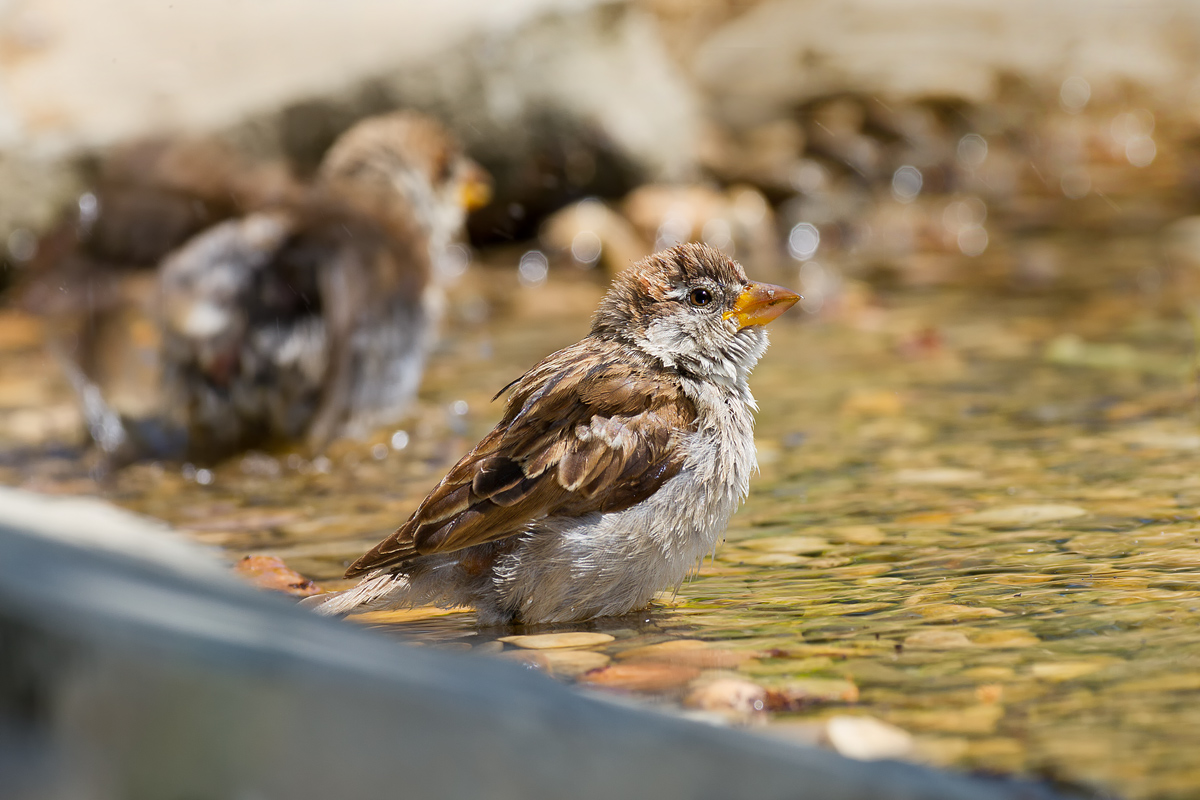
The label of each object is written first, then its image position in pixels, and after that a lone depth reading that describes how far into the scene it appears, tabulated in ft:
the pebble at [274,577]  24.32
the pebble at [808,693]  17.22
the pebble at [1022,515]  25.77
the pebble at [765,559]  24.84
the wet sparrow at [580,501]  21.30
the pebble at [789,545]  25.46
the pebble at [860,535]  25.64
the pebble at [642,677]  18.45
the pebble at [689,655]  19.27
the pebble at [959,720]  15.88
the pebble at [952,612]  20.25
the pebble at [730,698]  17.26
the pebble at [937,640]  19.01
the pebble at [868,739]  15.20
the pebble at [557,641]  20.81
